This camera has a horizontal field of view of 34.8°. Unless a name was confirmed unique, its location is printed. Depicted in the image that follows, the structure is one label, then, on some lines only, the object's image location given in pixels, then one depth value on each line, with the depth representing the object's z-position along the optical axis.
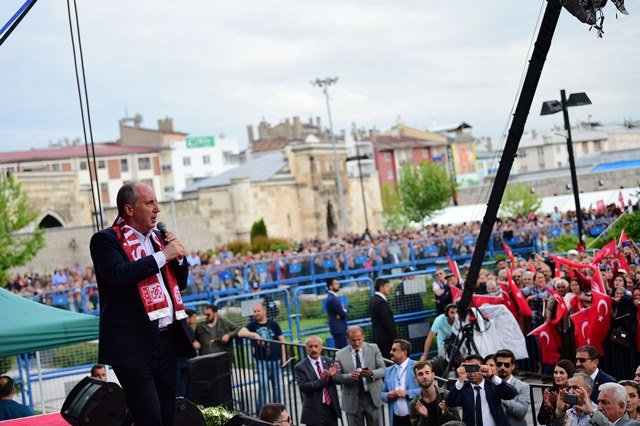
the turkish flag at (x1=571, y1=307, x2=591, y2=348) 13.01
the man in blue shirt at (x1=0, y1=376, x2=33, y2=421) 10.52
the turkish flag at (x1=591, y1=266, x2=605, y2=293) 12.88
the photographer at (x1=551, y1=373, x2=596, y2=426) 7.30
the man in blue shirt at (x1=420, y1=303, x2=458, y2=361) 14.59
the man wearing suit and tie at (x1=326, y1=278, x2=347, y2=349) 17.08
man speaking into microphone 5.50
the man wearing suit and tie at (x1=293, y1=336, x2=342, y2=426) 11.33
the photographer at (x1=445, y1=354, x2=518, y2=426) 9.20
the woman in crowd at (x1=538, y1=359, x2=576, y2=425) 8.64
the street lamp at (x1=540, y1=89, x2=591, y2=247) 19.80
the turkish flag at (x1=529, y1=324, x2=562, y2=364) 14.33
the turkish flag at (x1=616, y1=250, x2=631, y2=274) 14.82
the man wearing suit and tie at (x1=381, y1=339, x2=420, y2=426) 10.67
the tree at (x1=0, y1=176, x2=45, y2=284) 36.63
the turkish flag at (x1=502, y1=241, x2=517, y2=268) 18.34
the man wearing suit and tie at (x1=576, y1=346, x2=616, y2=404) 9.01
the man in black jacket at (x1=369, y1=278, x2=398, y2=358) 15.80
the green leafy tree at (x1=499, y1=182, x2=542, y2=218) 73.75
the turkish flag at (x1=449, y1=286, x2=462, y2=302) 15.72
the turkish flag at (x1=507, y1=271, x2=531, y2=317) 15.49
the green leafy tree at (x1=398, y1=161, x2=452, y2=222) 92.69
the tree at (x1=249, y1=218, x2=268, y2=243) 69.00
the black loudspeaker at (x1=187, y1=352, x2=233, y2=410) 8.23
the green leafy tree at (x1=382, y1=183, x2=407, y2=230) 86.62
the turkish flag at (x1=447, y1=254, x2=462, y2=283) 16.48
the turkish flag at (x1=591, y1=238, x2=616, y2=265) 14.95
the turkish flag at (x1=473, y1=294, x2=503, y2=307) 15.63
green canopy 10.61
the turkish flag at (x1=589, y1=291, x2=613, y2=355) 12.83
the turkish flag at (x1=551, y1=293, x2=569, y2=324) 13.91
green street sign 112.12
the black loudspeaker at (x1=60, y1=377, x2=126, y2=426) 6.43
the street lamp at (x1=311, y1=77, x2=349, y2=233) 75.75
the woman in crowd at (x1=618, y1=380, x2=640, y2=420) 7.61
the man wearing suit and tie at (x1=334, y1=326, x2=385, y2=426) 11.31
